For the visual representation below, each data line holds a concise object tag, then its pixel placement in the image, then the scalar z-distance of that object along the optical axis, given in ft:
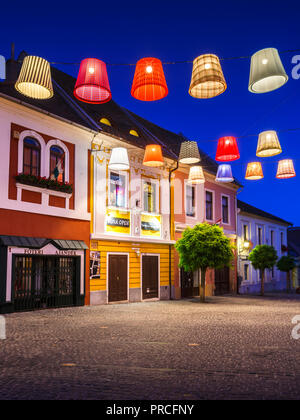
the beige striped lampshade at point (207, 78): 26.22
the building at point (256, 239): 95.61
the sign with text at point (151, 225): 62.69
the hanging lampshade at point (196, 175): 60.70
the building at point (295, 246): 141.79
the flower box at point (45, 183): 44.29
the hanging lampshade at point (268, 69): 24.32
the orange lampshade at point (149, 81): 27.84
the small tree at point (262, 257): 85.30
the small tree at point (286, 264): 102.62
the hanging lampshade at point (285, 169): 44.65
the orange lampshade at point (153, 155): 53.21
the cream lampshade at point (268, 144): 36.86
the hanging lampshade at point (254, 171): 50.29
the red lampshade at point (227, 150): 42.42
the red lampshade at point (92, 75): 28.02
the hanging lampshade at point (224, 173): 57.26
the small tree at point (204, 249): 58.85
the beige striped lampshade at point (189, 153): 50.16
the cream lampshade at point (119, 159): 49.91
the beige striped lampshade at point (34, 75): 27.48
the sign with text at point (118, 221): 56.34
